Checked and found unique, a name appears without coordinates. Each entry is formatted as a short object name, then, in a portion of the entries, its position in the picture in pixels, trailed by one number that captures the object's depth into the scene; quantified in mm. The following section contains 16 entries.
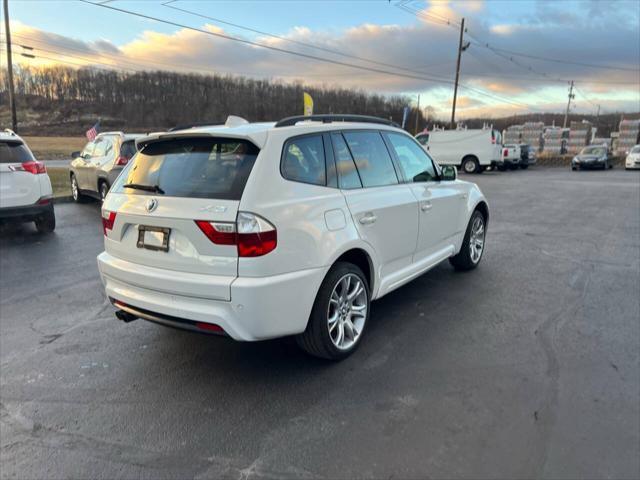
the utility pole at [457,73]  33656
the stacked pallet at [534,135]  43919
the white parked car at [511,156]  25734
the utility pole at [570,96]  65188
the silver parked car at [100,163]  9141
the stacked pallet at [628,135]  39469
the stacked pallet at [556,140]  42234
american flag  16403
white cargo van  23594
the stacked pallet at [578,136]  44134
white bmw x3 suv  2766
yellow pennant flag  20641
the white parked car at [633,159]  27969
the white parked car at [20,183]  6953
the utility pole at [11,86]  22062
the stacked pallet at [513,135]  45731
